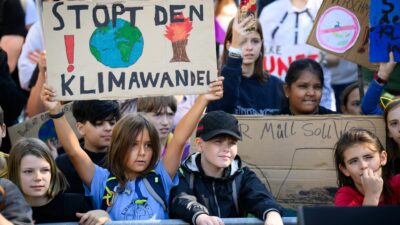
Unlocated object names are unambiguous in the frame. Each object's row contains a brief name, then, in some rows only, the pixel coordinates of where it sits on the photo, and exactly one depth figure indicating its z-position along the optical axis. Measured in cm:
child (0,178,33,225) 1030
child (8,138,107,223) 1234
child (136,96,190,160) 1575
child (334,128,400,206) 1245
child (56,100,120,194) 1440
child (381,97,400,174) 1347
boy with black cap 1250
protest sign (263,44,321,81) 1801
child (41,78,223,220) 1262
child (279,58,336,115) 1541
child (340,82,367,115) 1731
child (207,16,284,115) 1522
